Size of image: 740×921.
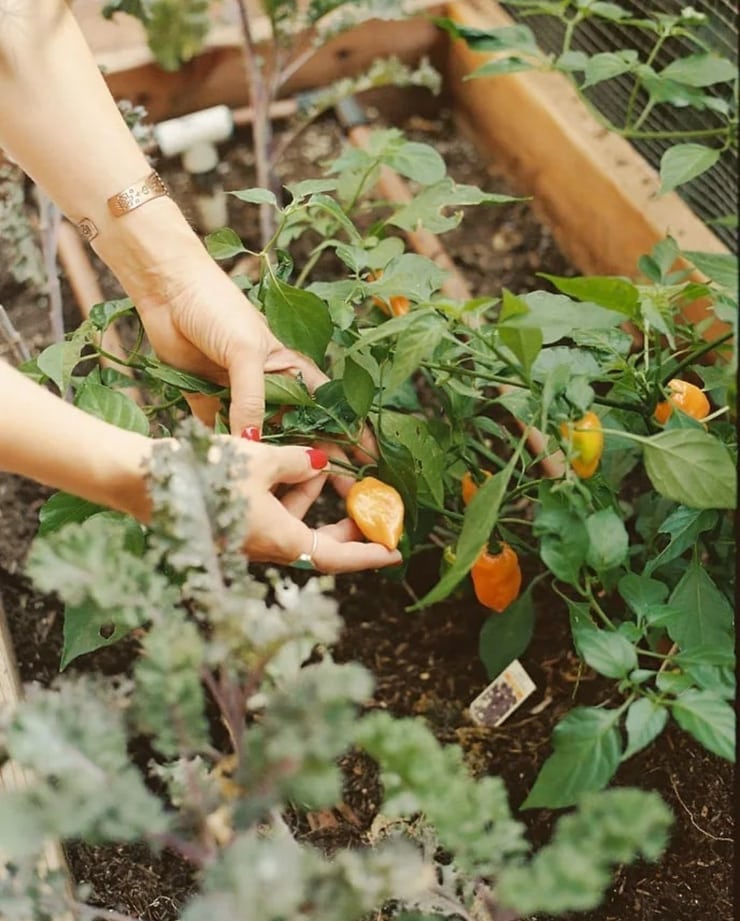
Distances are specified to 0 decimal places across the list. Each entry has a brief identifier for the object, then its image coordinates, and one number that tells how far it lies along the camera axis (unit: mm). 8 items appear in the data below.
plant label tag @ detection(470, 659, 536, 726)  1151
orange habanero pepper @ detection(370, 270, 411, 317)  1154
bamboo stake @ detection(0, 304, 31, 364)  1137
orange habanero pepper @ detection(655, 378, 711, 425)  957
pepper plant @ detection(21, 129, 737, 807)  793
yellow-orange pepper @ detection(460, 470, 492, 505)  1085
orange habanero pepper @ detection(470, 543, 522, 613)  1062
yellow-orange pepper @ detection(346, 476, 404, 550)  965
